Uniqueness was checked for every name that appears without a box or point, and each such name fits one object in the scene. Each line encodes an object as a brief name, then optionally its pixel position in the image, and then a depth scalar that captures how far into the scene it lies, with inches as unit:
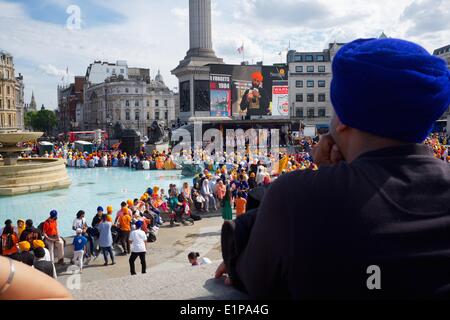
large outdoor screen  2207.2
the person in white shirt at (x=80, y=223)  426.0
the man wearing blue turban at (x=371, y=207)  46.9
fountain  786.8
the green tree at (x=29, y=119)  4965.6
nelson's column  2164.1
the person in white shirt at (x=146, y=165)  1232.8
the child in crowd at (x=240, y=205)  480.9
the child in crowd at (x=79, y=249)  391.5
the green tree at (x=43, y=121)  4795.8
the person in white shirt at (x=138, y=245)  364.5
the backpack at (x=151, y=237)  491.5
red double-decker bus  2256.4
